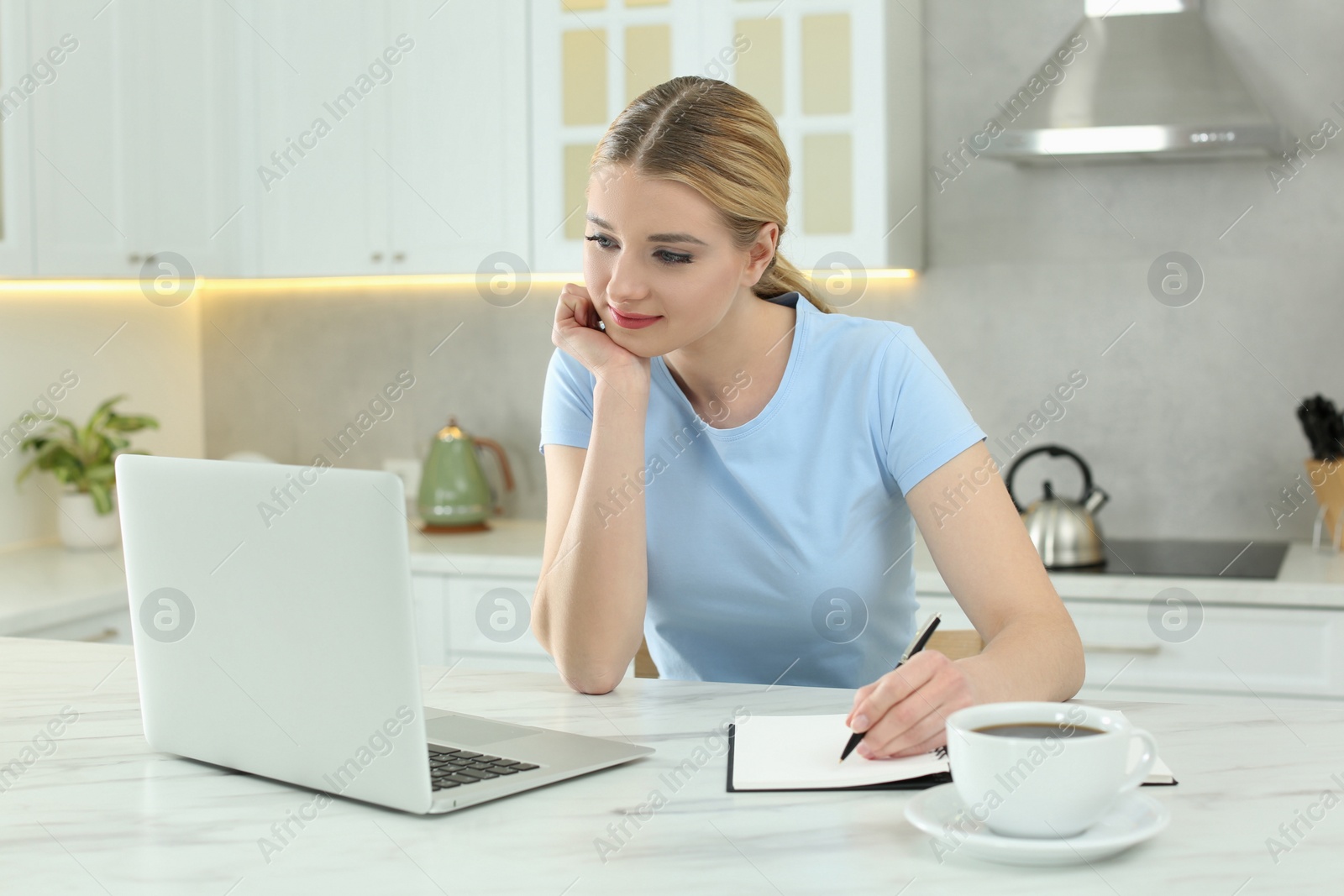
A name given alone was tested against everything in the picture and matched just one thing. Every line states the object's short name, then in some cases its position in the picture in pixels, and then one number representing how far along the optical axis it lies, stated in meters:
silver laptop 0.83
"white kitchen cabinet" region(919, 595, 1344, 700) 2.22
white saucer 0.75
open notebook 0.90
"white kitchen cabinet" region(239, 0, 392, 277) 2.88
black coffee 0.81
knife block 2.50
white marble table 0.75
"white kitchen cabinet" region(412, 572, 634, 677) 2.67
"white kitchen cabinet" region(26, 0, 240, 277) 2.57
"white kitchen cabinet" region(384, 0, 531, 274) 2.78
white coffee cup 0.75
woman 1.30
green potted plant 2.84
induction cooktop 2.39
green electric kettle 2.93
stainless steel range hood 2.40
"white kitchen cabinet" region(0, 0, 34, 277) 2.47
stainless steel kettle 2.44
